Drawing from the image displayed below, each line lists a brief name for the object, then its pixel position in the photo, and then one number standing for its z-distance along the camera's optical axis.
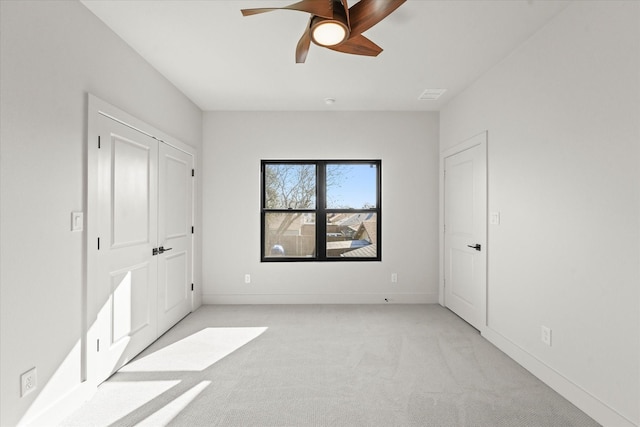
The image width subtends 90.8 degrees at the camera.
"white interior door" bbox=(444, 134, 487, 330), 3.38
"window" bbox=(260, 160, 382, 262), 4.56
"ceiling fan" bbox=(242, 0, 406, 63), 1.74
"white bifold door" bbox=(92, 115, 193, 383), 2.43
